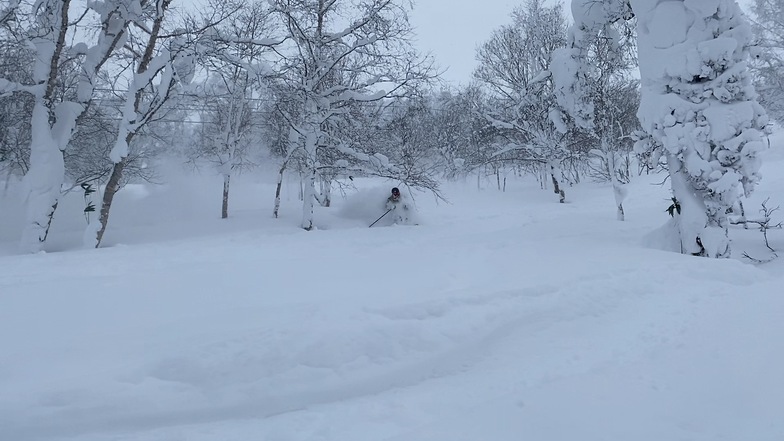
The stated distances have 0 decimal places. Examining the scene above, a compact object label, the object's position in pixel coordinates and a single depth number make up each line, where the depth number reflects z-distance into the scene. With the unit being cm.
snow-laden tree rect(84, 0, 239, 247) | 1149
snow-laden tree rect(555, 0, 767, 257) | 853
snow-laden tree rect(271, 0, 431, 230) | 1290
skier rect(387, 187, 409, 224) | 1554
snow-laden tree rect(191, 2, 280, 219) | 1223
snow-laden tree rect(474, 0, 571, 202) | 2244
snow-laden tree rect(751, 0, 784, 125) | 1952
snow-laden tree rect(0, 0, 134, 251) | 1116
